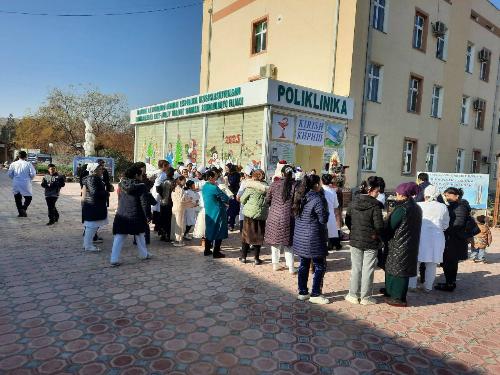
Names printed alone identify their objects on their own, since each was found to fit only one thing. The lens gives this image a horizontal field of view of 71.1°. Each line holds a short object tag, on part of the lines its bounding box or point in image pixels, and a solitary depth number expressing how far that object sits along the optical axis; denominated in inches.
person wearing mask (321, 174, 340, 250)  259.1
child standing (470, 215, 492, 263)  283.1
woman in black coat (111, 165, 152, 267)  224.2
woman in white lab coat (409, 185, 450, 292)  202.2
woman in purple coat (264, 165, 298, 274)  219.1
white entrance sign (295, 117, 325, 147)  499.5
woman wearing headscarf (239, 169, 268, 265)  240.1
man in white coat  371.6
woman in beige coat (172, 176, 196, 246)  285.1
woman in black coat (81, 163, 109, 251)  249.6
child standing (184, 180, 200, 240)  295.0
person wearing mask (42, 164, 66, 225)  334.0
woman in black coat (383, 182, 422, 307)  178.7
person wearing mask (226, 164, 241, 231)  357.1
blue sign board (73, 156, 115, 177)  820.0
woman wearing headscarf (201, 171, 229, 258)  251.9
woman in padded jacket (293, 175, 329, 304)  180.4
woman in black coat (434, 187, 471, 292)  213.5
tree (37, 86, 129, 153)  1409.9
